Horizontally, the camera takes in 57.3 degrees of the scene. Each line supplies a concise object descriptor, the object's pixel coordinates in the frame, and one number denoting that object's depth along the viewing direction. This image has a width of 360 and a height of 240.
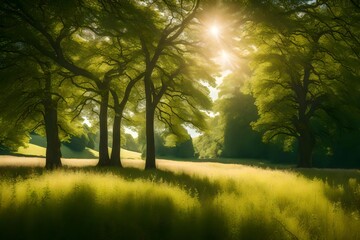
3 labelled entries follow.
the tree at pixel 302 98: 22.03
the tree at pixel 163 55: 16.45
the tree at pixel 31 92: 15.91
